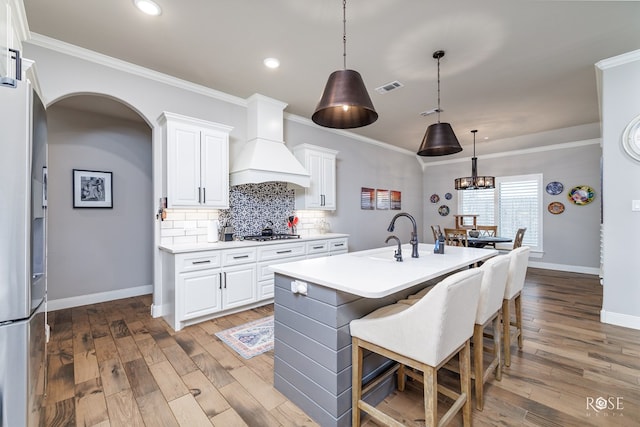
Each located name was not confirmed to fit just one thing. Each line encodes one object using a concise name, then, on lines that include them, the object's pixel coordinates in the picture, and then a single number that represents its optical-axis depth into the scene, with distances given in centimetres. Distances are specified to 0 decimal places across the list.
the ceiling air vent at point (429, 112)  466
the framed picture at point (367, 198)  622
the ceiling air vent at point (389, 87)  380
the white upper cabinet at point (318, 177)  477
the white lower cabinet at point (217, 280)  312
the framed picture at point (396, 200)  707
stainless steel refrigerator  120
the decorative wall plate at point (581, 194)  579
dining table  513
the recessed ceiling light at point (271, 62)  325
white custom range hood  385
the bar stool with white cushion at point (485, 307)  186
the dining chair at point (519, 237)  522
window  649
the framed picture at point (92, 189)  398
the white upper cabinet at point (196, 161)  333
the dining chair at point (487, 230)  608
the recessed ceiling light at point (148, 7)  235
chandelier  551
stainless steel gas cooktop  393
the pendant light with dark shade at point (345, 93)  181
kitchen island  164
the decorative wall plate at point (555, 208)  615
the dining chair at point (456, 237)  519
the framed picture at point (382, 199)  663
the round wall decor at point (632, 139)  310
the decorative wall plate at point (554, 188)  616
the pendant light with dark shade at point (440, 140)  277
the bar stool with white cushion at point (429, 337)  137
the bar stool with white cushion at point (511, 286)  234
